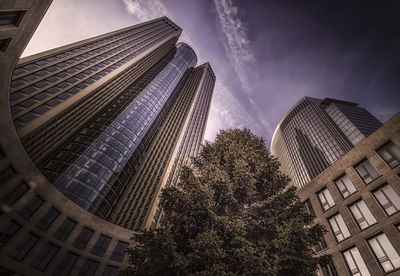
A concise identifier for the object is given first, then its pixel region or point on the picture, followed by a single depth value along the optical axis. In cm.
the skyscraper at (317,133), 8125
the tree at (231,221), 898
